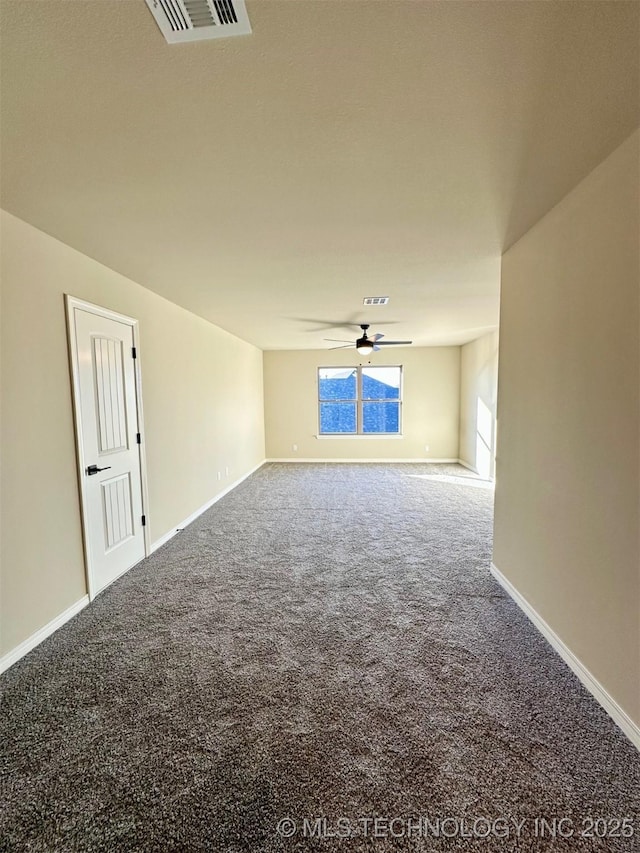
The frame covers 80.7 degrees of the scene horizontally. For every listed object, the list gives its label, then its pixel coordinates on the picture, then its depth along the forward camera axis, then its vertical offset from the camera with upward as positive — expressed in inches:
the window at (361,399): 326.3 -3.1
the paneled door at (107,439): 109.1 -12.7
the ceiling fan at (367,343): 215.2 +29.8
